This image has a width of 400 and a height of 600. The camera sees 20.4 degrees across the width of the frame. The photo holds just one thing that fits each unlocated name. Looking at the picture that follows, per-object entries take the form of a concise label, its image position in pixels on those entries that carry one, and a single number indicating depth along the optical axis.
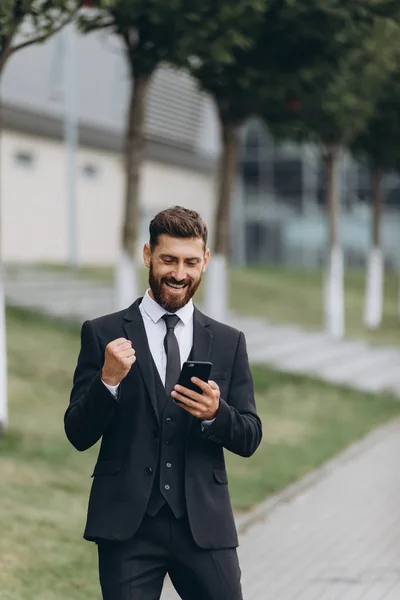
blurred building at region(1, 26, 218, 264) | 26.67
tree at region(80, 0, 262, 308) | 12.01
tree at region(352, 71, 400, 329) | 23.20
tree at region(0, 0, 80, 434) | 9.22
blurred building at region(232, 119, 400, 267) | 46.09
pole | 26.31
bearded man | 3.52
